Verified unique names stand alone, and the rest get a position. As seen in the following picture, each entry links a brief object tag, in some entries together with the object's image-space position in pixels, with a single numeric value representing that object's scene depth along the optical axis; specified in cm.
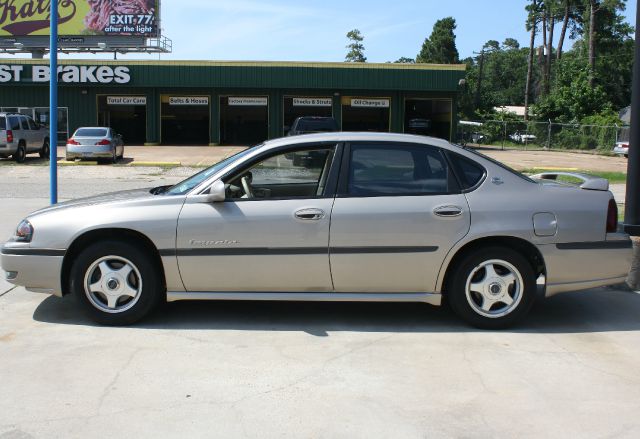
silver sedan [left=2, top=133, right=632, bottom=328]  542
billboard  4222
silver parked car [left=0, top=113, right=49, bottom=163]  2592
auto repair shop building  3712
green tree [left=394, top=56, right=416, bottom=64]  10450
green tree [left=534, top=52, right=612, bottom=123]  5225
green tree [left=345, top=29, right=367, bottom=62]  9006
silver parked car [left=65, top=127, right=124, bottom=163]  2652
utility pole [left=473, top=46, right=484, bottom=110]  7922
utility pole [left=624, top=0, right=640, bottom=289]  717
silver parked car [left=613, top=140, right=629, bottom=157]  3853
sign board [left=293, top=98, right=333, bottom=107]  3909
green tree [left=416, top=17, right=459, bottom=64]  7194
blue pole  859
